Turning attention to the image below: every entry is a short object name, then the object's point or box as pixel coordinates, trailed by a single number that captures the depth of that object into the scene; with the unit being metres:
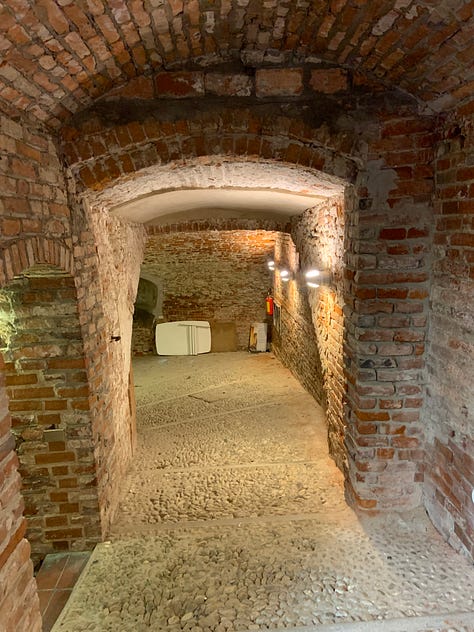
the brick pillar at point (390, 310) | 2.69
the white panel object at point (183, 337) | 9.54
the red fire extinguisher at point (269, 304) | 8.97
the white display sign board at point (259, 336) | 9.39
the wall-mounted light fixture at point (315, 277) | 4.18
